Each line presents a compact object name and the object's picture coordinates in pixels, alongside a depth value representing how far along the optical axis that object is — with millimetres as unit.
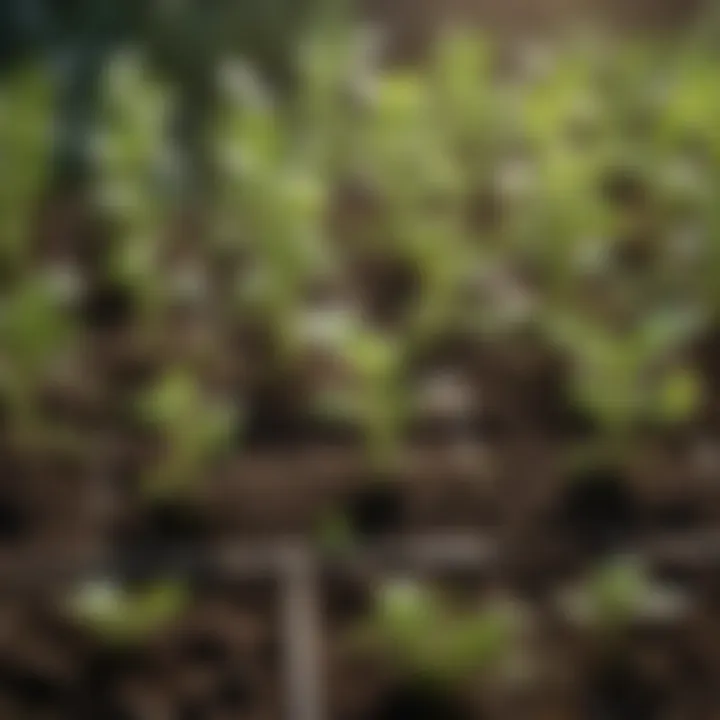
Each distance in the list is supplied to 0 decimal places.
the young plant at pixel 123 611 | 930
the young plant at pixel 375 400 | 996
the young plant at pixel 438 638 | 914
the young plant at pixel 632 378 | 993
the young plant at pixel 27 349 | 1012
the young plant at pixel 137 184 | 1060
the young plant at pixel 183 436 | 989
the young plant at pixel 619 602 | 925
